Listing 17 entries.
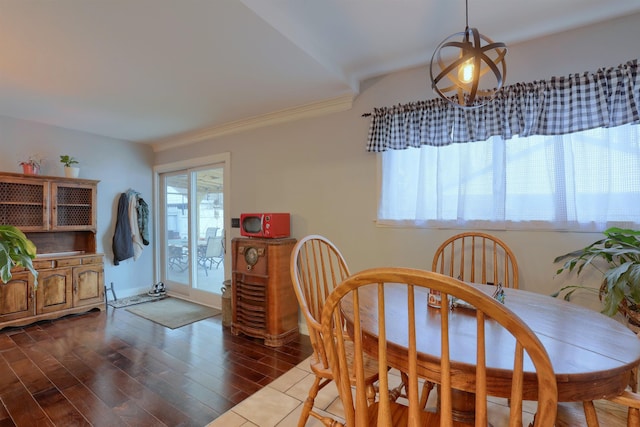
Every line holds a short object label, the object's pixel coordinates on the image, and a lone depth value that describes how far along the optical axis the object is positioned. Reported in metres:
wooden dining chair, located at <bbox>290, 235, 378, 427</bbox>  1.26
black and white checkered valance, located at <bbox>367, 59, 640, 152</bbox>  1.74
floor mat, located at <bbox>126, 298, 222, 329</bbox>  3.33
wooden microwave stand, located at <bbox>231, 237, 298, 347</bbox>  2.75
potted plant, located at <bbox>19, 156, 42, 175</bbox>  3.26
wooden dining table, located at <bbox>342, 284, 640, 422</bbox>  0.77
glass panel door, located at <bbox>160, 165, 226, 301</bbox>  3.99
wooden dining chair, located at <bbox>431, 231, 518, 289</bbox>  1.99
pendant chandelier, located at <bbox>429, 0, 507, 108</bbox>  1.17
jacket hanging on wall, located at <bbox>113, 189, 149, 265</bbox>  4.12
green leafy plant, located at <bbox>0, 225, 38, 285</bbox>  1.48
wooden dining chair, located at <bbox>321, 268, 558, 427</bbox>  0.64
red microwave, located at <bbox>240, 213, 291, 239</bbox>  2.88
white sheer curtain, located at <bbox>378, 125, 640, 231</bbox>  1.79
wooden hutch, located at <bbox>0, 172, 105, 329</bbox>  3.10
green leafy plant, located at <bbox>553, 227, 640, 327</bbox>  1.36
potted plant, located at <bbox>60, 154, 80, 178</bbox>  3.52
